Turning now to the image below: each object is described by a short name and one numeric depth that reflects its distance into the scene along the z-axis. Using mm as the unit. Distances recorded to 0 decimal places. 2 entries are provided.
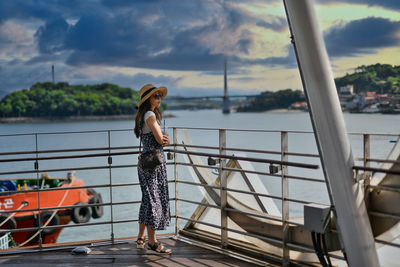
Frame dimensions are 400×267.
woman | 3619
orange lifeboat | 11073
